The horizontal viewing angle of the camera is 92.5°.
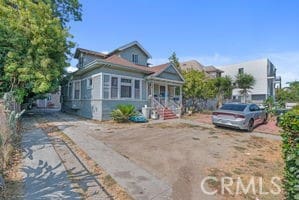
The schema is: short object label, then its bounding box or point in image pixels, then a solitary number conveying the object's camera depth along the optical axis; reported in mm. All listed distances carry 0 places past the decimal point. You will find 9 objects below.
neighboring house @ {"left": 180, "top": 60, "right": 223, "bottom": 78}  27231
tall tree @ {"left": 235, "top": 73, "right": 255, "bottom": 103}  25042
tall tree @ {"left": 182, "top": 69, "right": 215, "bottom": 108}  14837
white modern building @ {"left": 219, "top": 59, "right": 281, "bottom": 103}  26098
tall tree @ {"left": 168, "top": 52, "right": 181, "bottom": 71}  19355
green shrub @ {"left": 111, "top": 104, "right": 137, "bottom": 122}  9797
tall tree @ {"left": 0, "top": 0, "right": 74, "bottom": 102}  8973
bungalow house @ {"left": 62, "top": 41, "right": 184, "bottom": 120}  10487
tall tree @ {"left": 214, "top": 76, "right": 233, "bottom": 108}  22652
